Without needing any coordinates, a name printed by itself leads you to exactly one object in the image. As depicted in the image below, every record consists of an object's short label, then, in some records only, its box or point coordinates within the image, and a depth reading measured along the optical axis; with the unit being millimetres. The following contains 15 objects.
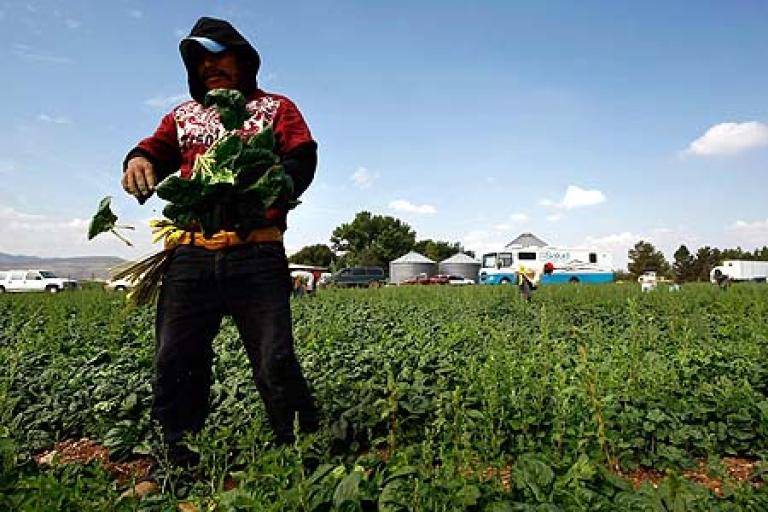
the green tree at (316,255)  75562
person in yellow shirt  14734
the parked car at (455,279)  45312
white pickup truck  32250
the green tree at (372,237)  77125
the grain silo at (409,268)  55188
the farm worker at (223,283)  2496
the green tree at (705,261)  60925
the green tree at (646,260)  57969
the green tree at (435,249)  79188
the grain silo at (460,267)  57438
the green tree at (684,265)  61094
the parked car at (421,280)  43100
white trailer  50000
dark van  38938
